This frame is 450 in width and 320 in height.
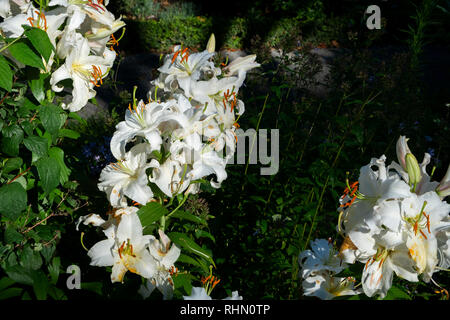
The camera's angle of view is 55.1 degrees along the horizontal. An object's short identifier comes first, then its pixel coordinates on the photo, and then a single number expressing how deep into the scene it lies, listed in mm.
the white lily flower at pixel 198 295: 1054
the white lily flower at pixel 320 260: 1444
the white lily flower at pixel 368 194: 1124
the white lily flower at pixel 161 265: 1229
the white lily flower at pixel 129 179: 1271
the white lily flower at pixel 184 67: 1522
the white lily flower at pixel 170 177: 1292
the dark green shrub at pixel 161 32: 7445
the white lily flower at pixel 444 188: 1155
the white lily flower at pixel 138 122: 1273
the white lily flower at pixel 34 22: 1362
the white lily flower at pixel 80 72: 1441
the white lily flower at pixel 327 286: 1400
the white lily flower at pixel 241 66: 1636
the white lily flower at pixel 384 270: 1161
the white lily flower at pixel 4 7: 1431
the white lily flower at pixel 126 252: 1237
